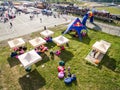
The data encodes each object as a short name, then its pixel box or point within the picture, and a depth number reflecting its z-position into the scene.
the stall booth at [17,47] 15.50
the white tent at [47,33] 18.60
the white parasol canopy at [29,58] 11.82
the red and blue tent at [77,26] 20.28
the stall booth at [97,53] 13.83
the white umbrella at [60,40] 15.81
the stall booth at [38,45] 15.73
